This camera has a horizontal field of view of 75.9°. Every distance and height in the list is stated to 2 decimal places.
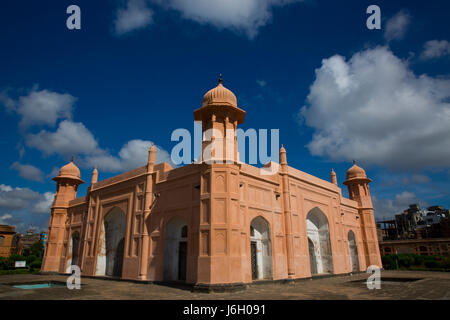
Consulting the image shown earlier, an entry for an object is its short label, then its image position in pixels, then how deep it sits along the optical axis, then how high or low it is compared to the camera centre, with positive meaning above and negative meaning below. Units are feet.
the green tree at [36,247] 171.36 +5.12
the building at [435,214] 192.50 +23.90
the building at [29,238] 239.30 +14.81
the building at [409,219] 189.37 +21.31
